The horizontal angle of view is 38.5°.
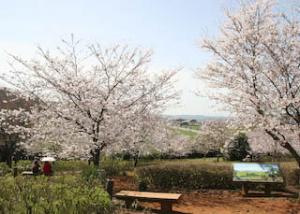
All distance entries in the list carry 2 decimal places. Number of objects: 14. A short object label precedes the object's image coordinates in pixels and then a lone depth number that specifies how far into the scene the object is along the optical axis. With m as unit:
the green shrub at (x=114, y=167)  20.50
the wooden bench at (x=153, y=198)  12.41
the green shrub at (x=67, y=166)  20.78
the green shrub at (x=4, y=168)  17.08
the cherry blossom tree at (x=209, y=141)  39.53
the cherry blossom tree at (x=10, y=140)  26.60
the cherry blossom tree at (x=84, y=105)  16.58
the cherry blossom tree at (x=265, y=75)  15.20
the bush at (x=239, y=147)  34.38
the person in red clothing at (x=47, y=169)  16.92
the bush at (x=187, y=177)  17.33
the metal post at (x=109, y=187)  11.70
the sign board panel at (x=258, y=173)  15.98
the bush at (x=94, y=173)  13.08
